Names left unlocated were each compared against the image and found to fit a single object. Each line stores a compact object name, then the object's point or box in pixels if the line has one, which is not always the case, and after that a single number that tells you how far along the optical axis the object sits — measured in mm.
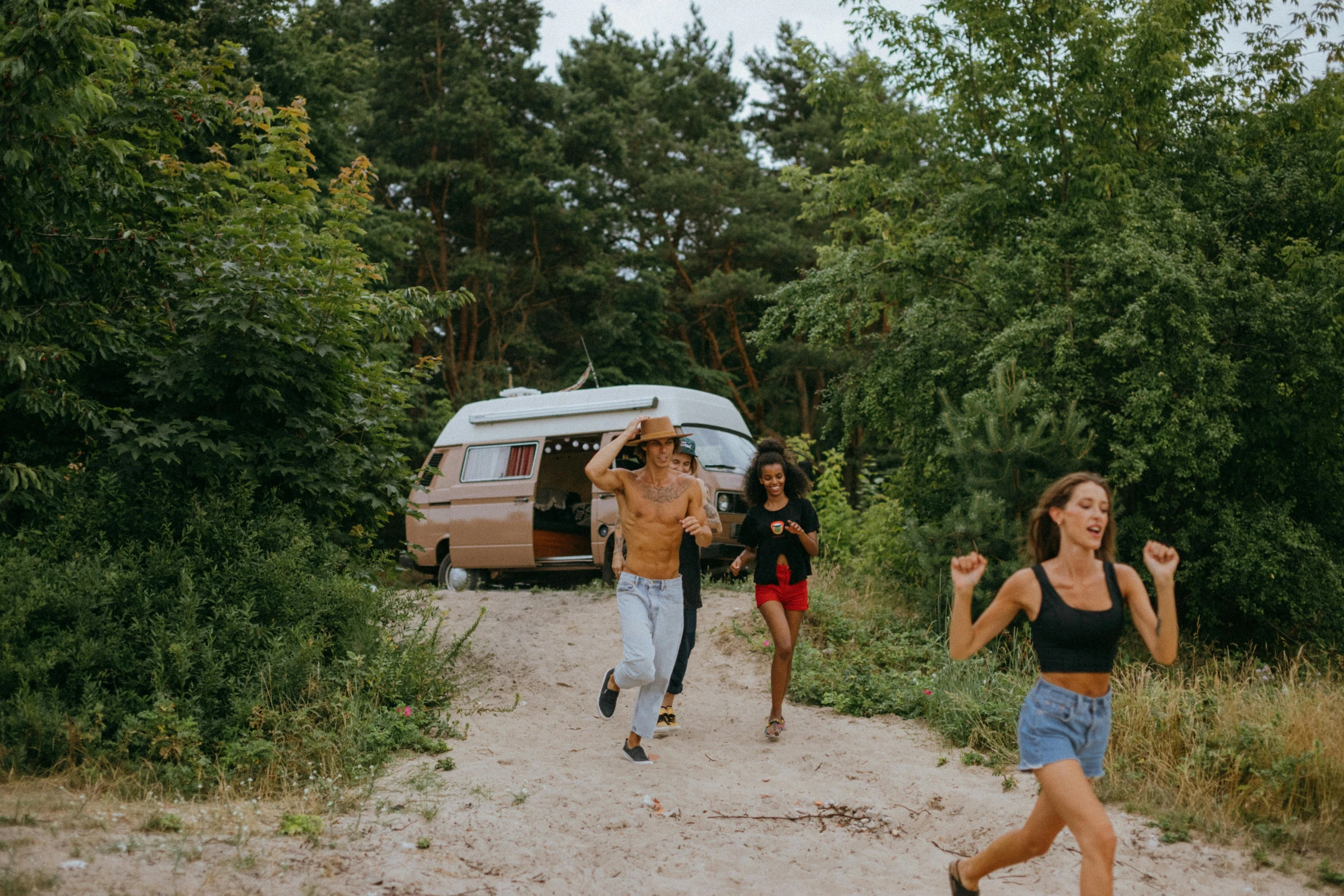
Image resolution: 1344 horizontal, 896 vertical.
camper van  12609
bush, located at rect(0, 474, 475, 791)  5340
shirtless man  6105
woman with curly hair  6664
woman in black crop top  3512
